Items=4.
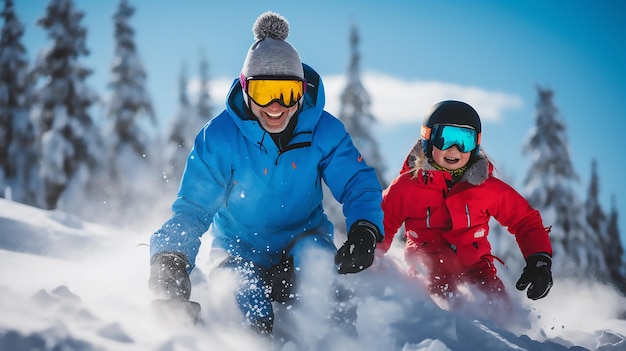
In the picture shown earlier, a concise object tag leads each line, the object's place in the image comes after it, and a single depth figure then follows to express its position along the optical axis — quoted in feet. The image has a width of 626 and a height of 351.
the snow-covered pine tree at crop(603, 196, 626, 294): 79.41
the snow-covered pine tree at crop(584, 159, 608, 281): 82.48
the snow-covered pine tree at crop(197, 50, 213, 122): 85.56
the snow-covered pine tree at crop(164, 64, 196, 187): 76.59
